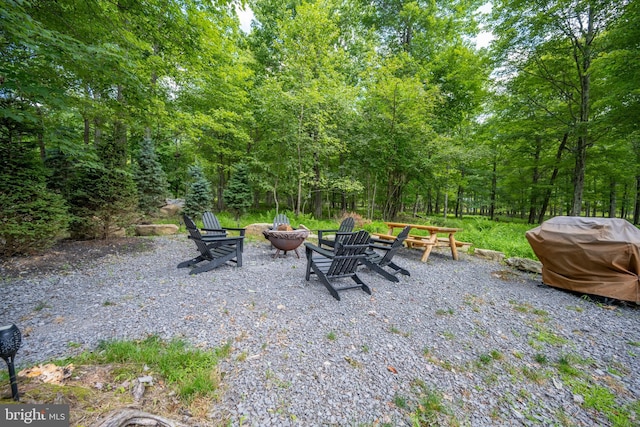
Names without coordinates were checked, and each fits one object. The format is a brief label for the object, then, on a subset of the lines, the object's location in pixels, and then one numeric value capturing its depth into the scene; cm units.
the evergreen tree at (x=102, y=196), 508
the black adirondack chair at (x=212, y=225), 493
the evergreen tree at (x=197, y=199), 888
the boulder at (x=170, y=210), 1007
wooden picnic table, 549
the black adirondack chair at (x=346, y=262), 349
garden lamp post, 107
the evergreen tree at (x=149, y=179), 855
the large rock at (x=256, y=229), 739
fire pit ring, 491
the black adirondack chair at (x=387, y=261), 411
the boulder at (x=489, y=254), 586
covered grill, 330
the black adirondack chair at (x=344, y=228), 521
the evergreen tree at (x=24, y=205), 373
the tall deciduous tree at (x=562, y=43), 667
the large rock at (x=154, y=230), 664
